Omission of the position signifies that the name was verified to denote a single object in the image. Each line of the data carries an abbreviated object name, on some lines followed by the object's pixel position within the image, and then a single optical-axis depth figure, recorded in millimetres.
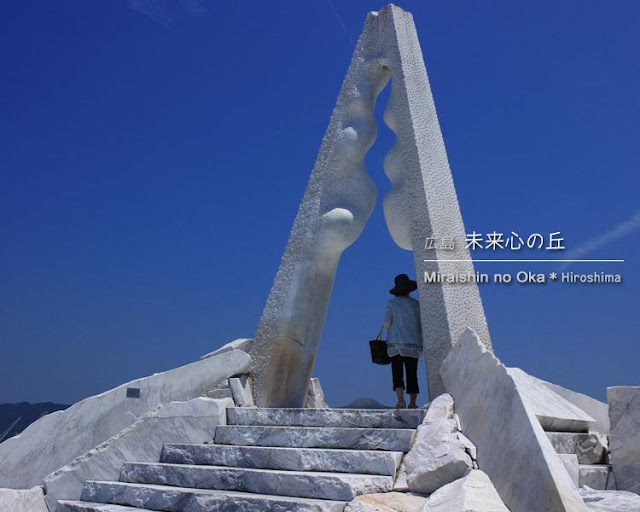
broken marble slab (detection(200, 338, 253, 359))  7645
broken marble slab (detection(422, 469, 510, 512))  3033
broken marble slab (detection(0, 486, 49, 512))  5547
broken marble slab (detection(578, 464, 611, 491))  4844
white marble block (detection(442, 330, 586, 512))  3082
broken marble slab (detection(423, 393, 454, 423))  5016
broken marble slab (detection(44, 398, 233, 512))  6016
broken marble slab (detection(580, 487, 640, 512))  3477
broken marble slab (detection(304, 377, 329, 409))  9039
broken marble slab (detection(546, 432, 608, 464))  5004
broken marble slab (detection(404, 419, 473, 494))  4246
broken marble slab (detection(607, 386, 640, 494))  4891
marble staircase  4520
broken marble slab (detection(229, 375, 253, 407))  7129
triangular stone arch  7051
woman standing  6914
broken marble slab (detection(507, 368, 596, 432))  4582
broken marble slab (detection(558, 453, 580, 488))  4414
